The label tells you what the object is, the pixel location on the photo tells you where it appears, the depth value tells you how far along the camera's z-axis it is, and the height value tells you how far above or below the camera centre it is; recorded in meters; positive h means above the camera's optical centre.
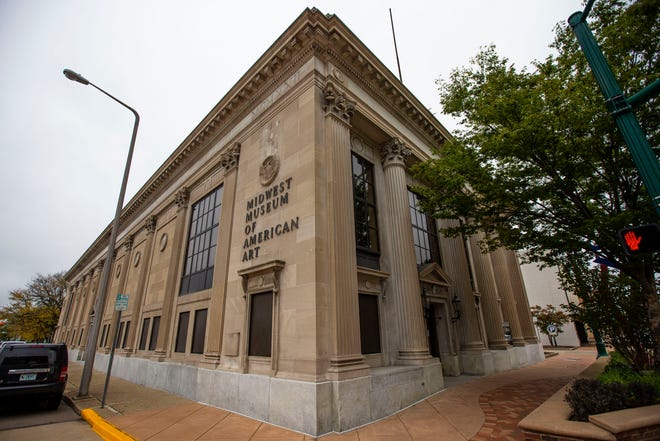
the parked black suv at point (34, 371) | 8.28 -0.96
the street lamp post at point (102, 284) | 10.34 +1.81
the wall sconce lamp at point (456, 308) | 14.25 +0.75
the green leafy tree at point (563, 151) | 7.33 +4.58
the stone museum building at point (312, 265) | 7.82 +2.29
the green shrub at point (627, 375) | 5.96 -1.26
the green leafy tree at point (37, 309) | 46.50 +4.32
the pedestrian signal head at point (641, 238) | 4.52 +1.19
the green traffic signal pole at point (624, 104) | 5.05 +3.72
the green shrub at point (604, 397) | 4.96 -1.27
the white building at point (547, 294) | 35.41 +3.40
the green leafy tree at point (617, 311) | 7.64 +0.21
